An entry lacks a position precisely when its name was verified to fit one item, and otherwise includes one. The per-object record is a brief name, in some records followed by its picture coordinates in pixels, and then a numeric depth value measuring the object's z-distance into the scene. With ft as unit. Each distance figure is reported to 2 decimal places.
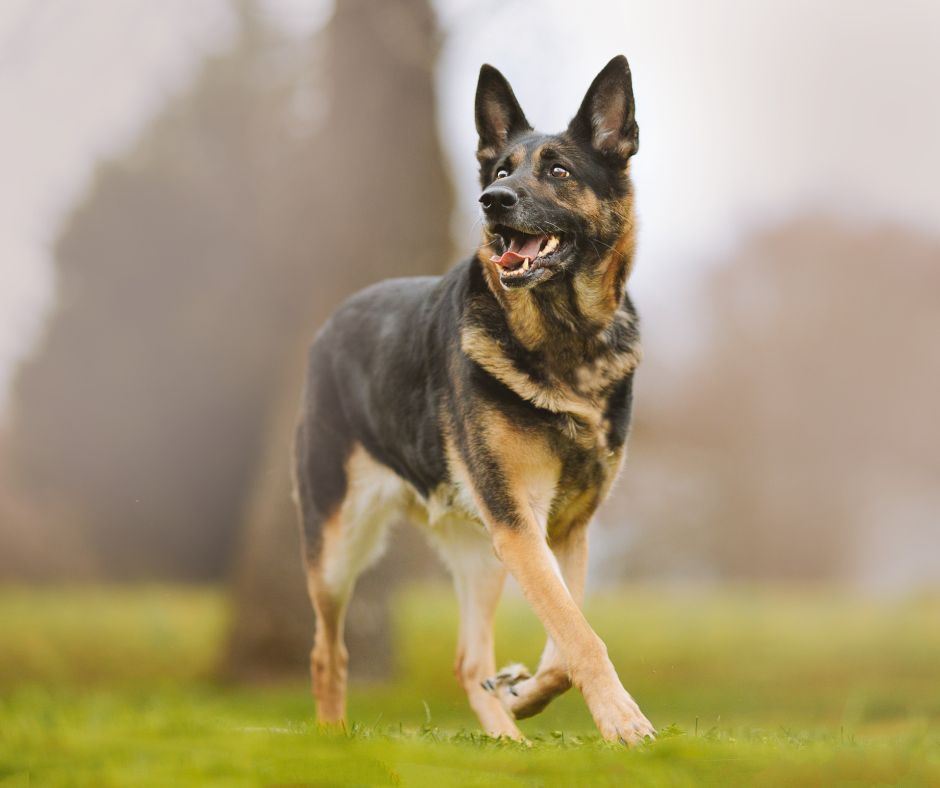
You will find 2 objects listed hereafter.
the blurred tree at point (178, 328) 92.99
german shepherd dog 28.25
